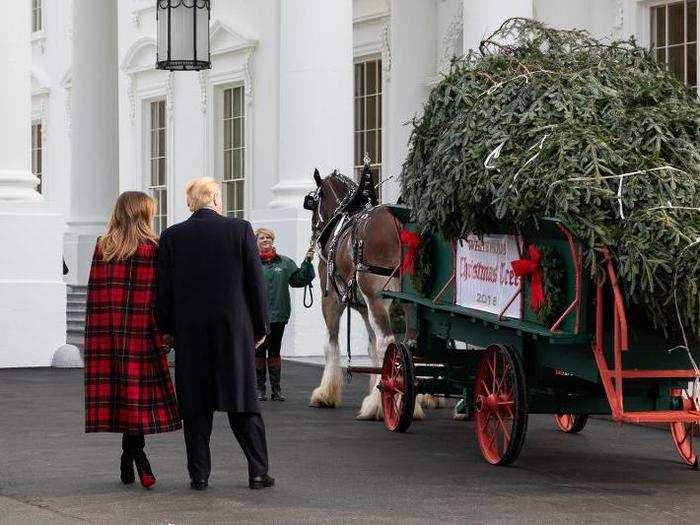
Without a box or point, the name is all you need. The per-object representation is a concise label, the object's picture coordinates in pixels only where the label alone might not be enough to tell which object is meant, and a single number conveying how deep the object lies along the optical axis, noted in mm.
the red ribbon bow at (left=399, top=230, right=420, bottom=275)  11758
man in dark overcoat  9336
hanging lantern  17984
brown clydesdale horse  13266
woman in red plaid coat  9383
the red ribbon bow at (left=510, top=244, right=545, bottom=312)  9688
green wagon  9391
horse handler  15242
